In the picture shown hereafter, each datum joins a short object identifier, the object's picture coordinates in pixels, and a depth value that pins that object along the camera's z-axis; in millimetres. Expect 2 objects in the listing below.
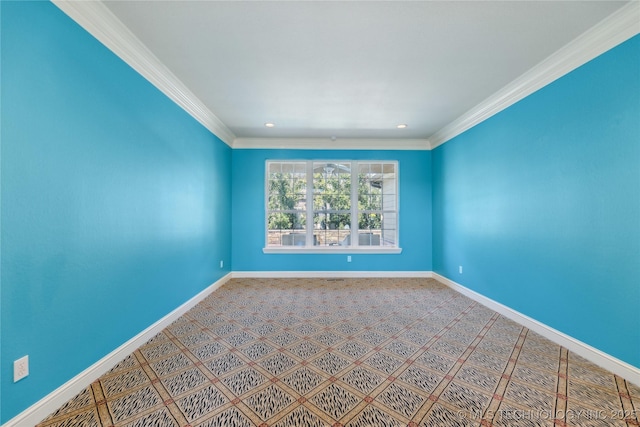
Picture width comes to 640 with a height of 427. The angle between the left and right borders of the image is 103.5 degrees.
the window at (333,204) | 5141
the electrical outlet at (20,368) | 1391
